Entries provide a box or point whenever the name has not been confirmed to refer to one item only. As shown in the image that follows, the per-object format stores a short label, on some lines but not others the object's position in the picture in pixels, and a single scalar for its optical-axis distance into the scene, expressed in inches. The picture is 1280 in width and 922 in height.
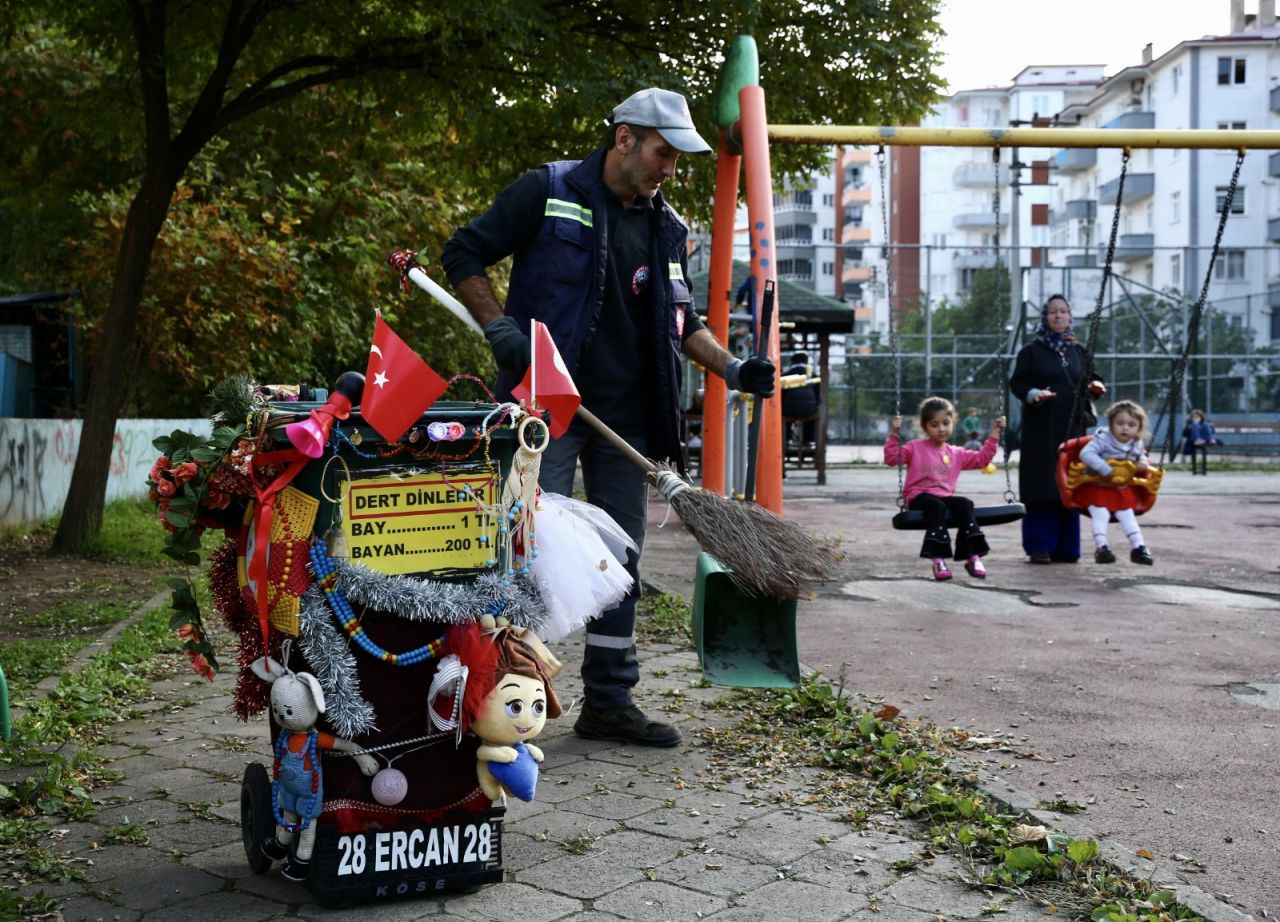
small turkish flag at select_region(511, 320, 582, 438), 151.5
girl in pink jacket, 402.0
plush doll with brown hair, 142.8
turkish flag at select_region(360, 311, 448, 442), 136.9
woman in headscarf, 465.7
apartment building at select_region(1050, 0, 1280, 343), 2241.6
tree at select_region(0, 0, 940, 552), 457.1
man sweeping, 196.7
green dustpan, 211.8
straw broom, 179.5
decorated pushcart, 138.3
